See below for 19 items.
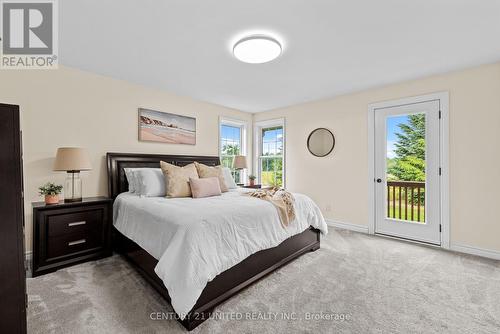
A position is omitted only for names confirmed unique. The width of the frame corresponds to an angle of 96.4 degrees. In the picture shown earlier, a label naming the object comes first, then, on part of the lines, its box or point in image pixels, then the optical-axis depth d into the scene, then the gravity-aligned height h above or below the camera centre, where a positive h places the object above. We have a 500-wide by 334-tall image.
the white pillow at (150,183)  2.86 -0.21
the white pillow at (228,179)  3.77 -0.22
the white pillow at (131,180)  3.03 -0.18
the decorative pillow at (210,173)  3.33 -0.10
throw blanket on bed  2.47 -0.41
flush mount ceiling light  2.21 +1.22
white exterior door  3.22 -0.09
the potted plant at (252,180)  4.81 -0.30
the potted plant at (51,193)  2.50 -0.30
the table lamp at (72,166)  2.58 +0.01
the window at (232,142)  4.97 +0.56
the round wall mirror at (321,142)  4.25 +0.47
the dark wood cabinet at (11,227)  1.21 -0.33
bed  1.64 -0.84
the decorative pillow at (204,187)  2.85 -0.28
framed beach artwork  3.61 +0.68
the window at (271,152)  5.16 +0.33
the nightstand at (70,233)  2.35 -0.75
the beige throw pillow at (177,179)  2.85 -0.17
